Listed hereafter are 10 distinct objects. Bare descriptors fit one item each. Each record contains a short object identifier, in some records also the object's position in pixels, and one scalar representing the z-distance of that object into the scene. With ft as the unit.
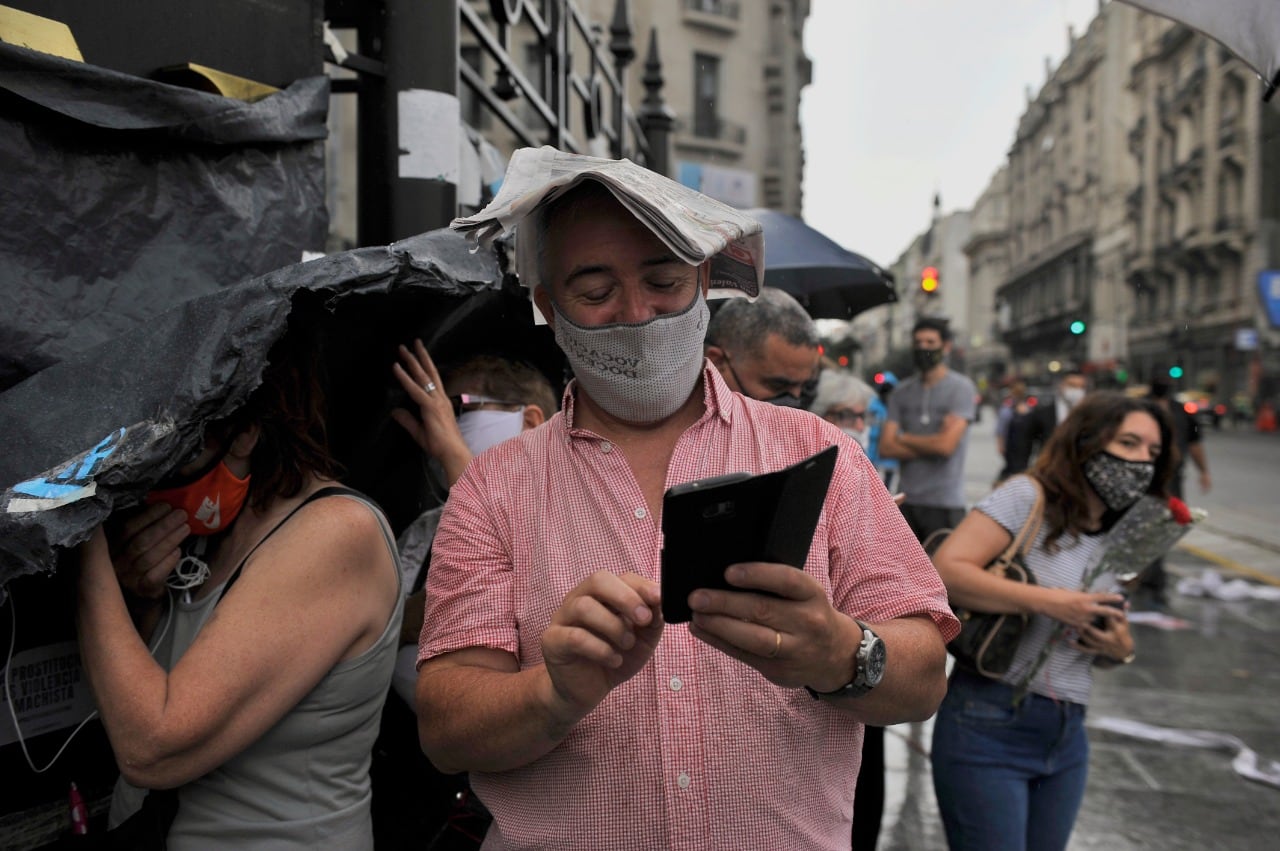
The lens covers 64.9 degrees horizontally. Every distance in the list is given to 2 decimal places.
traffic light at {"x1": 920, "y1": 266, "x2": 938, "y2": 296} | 50.54
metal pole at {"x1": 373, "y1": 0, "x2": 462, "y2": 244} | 9.11
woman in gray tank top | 5.29
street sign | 80.74
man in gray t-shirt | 22.62
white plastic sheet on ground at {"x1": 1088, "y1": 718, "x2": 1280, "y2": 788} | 16.11
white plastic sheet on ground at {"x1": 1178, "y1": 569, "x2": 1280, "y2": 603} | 29.27
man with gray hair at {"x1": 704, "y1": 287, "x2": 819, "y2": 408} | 10.46
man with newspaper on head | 4.94
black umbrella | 16.42
